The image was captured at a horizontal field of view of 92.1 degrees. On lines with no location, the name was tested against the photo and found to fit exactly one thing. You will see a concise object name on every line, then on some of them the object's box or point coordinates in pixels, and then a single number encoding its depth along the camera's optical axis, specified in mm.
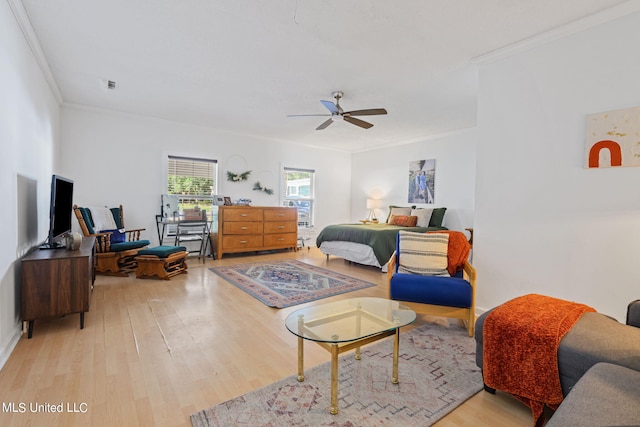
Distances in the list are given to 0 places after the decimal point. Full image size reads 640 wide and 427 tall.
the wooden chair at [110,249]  4078
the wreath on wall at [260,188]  6573
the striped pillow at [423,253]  3006
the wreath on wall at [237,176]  6180
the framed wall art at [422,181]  6367
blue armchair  2535
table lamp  7227
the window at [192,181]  5633
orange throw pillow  6035
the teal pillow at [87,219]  4095
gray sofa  1014
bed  4668
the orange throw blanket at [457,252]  2977
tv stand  2355
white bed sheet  4828
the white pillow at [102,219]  4367
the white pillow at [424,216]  5938
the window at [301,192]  7168
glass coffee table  1586
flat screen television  2699
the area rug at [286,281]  3449
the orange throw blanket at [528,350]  1479
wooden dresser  5664
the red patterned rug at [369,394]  1526
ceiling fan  3646
